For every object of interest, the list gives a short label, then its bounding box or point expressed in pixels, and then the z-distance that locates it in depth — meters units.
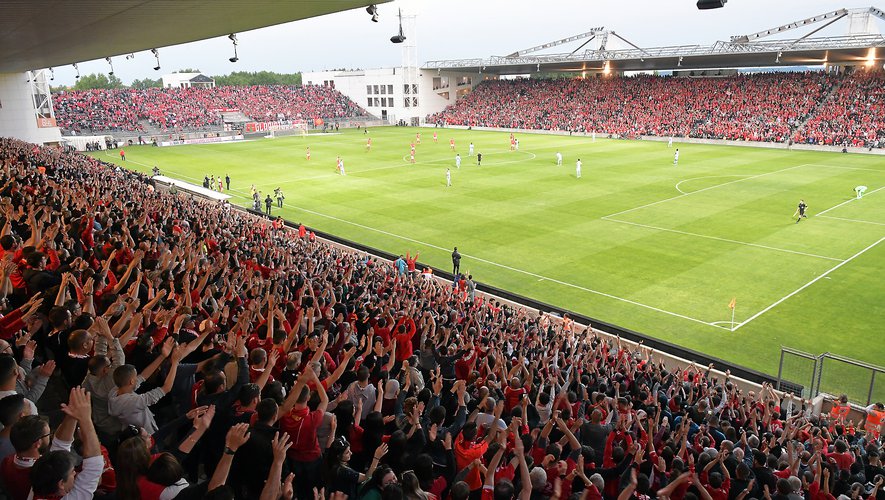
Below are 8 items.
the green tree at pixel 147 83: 175.59
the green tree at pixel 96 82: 146.38
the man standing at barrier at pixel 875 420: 11.09
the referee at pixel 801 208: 27.72
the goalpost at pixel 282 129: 69.94
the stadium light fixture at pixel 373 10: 11.81
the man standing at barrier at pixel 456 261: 20.48
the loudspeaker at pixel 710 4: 12.63
